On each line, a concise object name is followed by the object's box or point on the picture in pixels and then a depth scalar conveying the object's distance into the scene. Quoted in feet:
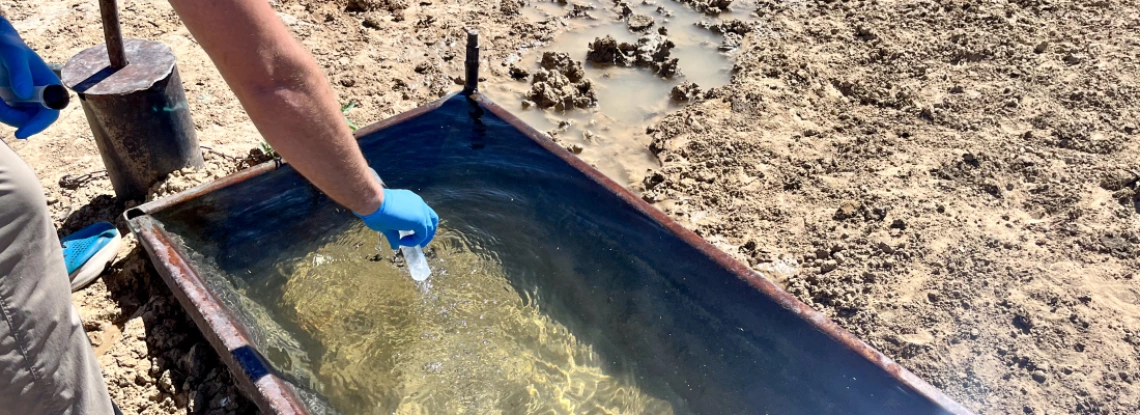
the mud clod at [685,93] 12.43
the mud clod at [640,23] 14.24
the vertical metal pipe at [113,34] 7.61
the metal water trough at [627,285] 5.97
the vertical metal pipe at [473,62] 8.64
